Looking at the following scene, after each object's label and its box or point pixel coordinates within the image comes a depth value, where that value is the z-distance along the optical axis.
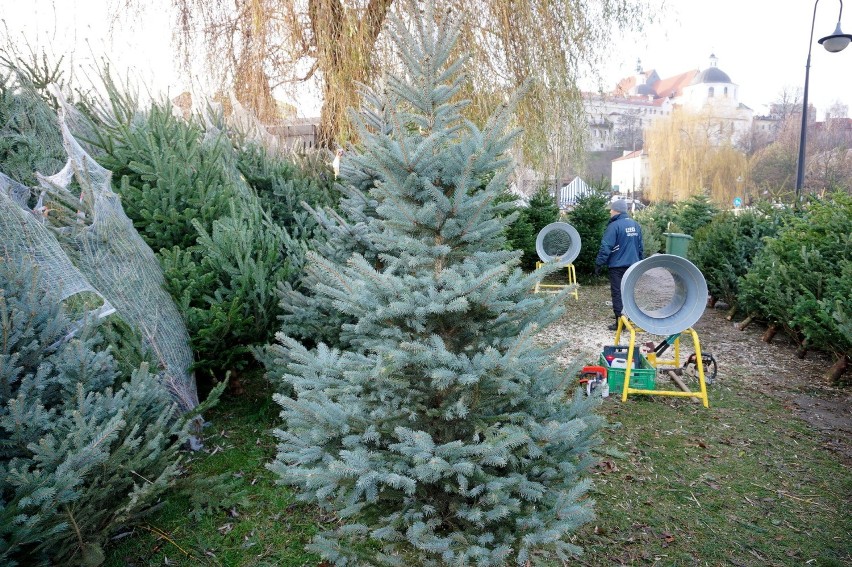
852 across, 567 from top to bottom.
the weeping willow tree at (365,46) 6.17
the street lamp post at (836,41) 8.74
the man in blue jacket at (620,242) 7.21
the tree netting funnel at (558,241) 9.81
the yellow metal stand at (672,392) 4.64
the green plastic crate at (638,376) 4.84
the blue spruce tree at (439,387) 1.87
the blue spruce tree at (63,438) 2.00
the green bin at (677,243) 10.14
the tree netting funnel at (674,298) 4.48
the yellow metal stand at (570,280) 10.21
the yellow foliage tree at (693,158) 27.70
